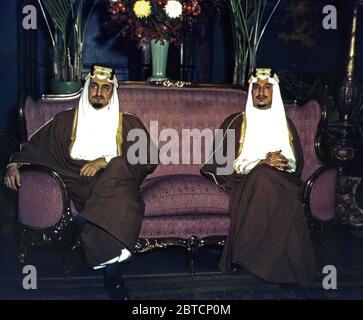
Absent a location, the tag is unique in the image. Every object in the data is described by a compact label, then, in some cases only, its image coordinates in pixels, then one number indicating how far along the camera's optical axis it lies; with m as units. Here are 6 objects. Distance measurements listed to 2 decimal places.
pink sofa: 4.15
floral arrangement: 4.86
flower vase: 5.07
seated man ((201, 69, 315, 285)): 3.90
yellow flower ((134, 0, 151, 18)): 4.81
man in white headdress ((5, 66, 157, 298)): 3.81
